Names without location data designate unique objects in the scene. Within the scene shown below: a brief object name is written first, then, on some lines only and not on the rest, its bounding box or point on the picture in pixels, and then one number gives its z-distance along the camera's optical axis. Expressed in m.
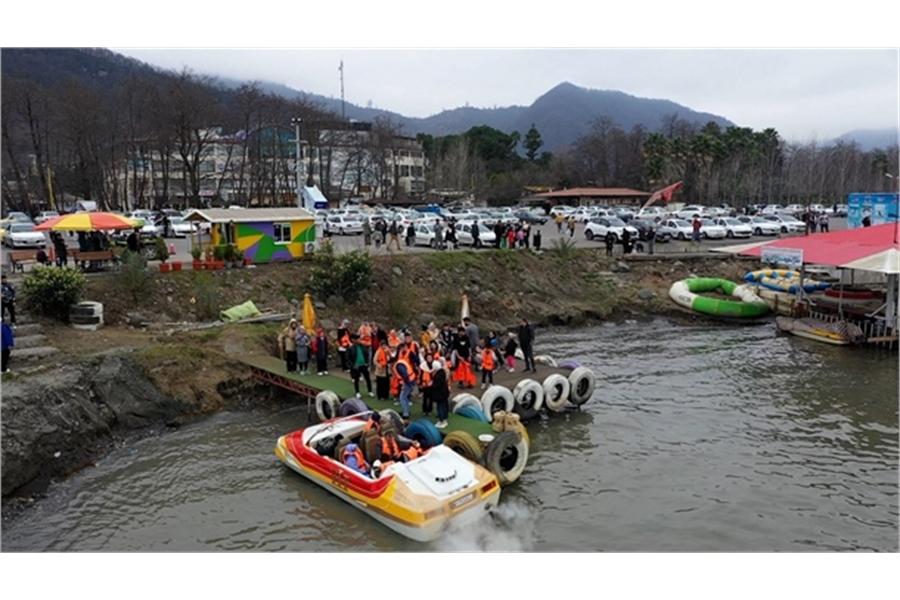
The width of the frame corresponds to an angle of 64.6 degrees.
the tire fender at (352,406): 16.78
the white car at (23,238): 37.00
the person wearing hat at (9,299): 20.02
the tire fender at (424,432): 15.14
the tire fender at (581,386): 19.12
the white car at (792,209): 65.81
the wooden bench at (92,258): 26.27
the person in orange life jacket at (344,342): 18.61
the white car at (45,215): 50.38
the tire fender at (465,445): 14.33
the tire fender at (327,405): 17.70
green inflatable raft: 30.81
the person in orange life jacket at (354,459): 13.74
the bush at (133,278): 24.23
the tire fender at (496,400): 17.11
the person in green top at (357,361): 17.89
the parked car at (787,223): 47.50
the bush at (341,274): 27.12
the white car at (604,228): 42.80
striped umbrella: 24.39
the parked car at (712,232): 44.59
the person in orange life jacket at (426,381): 16.40
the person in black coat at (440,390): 15.80
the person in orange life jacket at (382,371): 17.25
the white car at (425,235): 38.66
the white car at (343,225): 46.47
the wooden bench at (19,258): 27.15
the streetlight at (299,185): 33.38
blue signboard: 42.16
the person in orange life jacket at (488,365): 18.38
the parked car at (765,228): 46.97
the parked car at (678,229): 44.75
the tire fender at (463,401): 16.86
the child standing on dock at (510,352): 19.94
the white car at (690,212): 55.51
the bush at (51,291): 21.33
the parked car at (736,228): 45.69
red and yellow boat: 12.18
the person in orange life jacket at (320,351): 19.86
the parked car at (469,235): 38.72
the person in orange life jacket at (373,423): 14.50
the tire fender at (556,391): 18.56
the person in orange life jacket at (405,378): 16.41
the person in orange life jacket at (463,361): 18.42
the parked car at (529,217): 59.75
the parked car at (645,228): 42.38
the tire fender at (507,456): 14.16
